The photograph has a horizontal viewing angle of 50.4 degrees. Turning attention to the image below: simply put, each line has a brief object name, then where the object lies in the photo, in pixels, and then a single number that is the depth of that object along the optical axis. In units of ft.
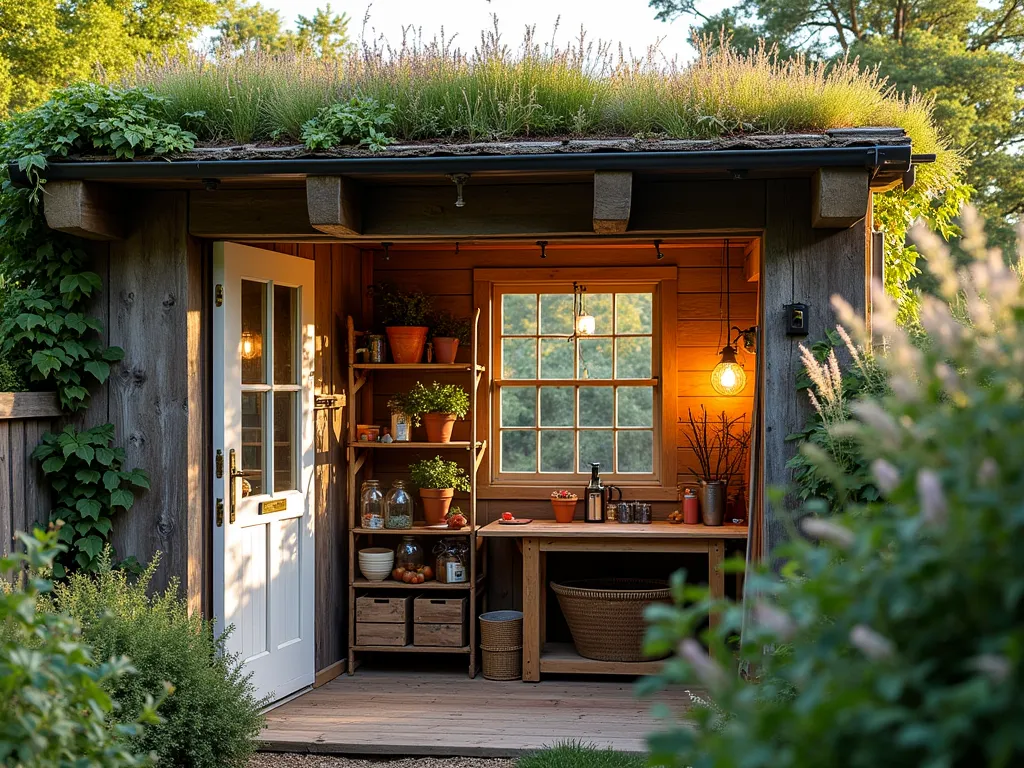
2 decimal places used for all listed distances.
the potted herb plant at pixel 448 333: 22.93
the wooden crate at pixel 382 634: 21.91
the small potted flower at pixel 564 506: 22.54
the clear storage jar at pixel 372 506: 22.29
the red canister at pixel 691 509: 22.03
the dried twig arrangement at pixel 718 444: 22.88
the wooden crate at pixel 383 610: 21.94
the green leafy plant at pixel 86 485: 16.01
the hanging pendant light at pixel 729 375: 22.39
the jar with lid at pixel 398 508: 22.29
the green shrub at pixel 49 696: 6.38
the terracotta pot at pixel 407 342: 22.72
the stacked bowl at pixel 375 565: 22.22
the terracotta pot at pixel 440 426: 22.77
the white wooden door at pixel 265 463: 17.25
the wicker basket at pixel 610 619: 21.35
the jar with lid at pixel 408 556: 22.54
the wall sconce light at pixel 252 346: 17.96
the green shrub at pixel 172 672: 13.26
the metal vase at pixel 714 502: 21.63
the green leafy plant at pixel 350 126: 15.58
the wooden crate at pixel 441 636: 21.85
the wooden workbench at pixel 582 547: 20.85
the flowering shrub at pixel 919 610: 4.08
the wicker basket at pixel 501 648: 21.43
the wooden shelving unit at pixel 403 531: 21.84
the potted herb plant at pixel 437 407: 22.67
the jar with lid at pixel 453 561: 22.11
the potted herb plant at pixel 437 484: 22.48
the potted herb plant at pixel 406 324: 22.77
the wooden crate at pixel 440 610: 21.84
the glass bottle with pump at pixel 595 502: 22.41
